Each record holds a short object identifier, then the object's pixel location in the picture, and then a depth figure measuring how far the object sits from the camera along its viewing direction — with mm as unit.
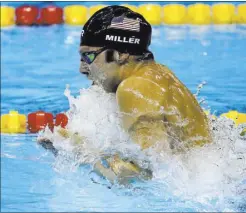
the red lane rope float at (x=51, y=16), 14719
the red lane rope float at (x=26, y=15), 14625
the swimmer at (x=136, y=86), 4859
